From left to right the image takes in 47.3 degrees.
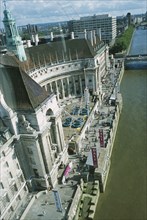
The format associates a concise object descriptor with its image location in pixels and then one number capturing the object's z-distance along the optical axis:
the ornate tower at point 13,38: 49.72
